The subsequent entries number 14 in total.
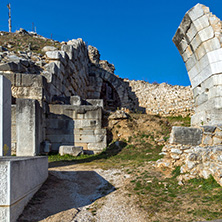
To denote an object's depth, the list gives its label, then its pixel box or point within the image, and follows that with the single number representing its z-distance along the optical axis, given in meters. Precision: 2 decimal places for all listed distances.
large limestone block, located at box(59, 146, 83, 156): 8.45
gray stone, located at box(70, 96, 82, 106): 10.52
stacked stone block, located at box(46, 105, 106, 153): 9.36
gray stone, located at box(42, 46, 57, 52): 13.60
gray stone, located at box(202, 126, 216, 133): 5.08
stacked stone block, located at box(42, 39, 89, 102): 10.84
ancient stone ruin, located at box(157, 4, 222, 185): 4.66
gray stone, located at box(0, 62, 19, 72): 9.25
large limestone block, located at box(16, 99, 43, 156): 7.47
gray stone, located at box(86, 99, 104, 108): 11.58
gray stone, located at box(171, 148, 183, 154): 5.20
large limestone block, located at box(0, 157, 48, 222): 2.86
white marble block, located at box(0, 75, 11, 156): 5.10
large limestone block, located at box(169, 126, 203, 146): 5.22
